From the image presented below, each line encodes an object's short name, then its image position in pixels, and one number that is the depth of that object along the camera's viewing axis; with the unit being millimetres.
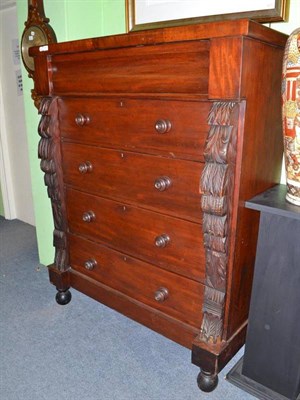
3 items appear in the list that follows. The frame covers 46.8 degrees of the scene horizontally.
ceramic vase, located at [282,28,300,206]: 1003
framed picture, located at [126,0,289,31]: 1325
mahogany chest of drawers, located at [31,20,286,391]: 1083
